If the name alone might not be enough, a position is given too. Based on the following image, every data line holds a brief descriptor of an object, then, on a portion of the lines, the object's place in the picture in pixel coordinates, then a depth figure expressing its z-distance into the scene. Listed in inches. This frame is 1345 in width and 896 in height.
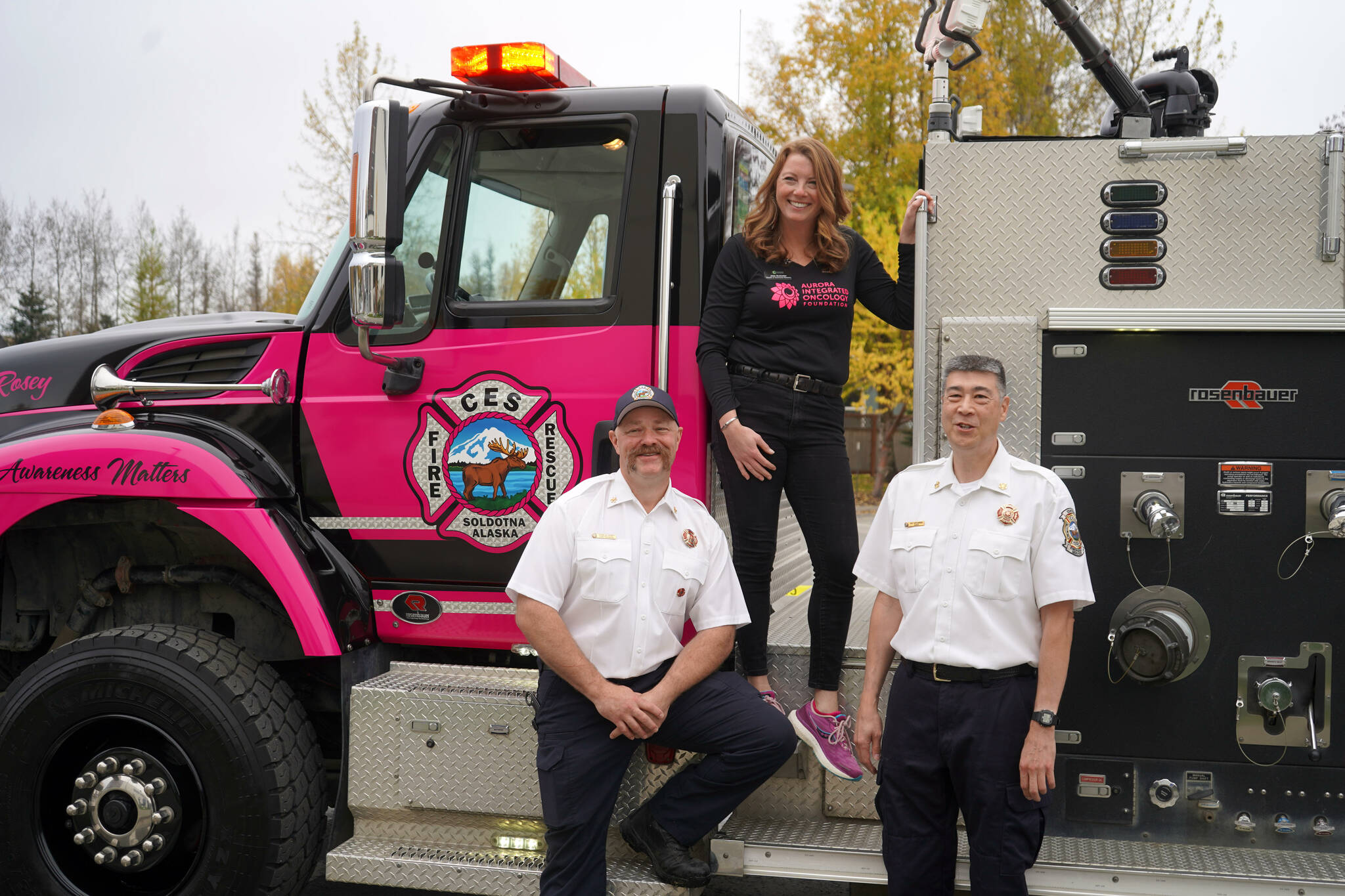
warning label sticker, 113.7
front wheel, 125.0
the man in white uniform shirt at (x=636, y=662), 114.8
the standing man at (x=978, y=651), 102.7
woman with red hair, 122.7
